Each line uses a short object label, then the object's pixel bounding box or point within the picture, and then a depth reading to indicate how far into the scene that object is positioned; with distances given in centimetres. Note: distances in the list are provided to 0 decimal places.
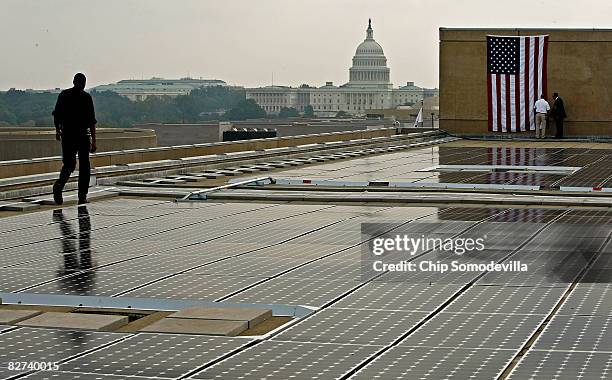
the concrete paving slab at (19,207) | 1523
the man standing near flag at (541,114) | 3666
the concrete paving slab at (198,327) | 773
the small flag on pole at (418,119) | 4724
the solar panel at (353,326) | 757
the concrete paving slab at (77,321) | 788
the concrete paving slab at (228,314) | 811
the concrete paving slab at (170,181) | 1936
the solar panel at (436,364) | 664
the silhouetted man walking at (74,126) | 1569
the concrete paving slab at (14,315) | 806
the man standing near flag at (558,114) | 3672
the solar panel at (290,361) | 668
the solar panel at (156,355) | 676
